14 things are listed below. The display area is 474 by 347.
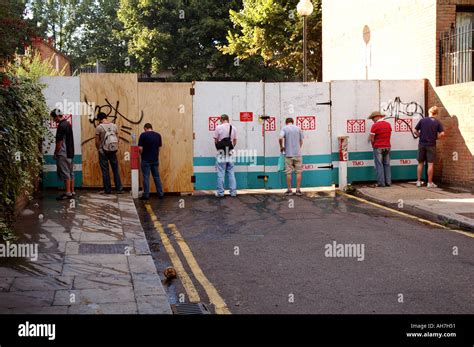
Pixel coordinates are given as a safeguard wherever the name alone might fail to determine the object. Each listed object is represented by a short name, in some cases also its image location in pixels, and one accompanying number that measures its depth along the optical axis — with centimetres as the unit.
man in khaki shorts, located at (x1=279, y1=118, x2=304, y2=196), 1509
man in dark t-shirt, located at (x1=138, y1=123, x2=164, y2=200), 1443
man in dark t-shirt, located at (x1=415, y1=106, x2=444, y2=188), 1563
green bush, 854
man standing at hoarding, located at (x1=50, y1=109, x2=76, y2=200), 1338
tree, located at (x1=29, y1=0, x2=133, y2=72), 5356
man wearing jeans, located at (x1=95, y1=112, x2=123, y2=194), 1423
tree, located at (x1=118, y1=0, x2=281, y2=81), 4106
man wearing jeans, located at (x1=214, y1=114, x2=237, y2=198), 1494
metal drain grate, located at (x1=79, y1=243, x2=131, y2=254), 870
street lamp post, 1845
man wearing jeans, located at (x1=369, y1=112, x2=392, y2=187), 1600
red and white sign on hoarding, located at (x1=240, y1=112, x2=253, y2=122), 1579
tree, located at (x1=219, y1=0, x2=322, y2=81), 2833
